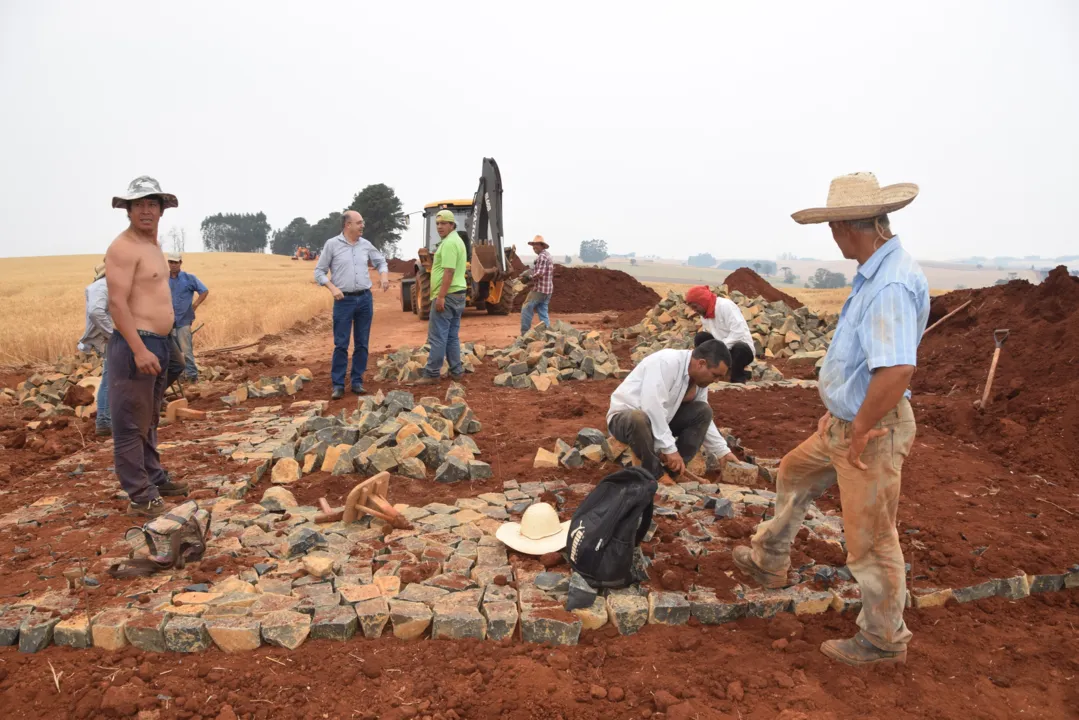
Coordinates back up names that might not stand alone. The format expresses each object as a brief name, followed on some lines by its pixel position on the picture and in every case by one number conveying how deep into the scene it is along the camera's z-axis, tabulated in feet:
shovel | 21.05
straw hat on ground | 12.10
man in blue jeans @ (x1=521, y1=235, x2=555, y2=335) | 37.68
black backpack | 10.86
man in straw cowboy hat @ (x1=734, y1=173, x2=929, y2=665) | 8.02
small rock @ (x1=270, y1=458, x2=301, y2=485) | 16.62
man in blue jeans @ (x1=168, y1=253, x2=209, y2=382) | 27.50
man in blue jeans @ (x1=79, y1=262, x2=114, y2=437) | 19.74
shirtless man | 13.28
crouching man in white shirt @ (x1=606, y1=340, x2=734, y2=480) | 13.85
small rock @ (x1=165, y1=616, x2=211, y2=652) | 9.70
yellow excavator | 49.26
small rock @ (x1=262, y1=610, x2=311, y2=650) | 9.78
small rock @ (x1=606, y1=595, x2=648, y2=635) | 10.30
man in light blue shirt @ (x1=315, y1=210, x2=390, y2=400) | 23.75
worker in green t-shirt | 25.13
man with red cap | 20.21
